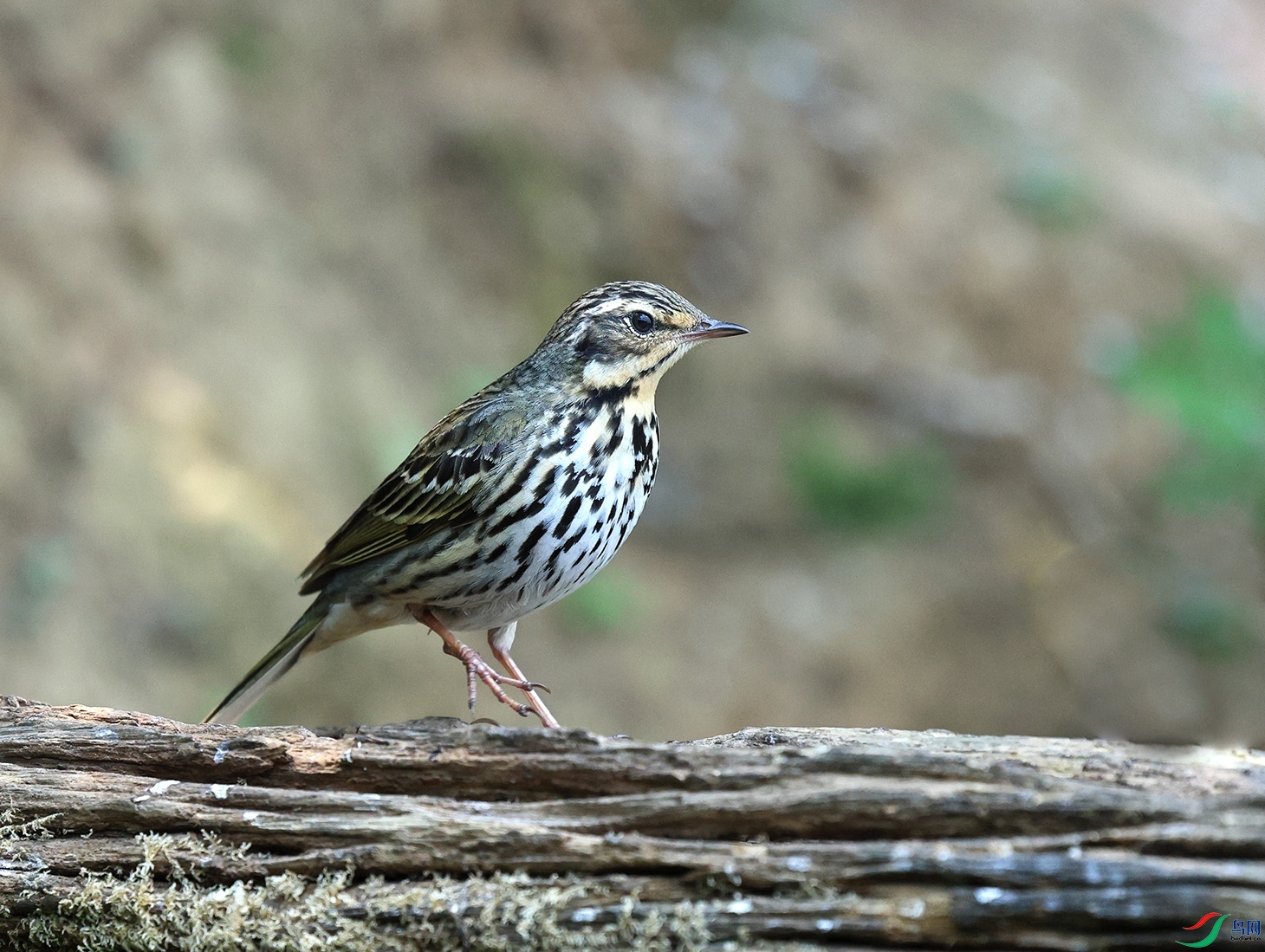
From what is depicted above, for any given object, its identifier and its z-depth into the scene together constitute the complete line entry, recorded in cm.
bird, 997
